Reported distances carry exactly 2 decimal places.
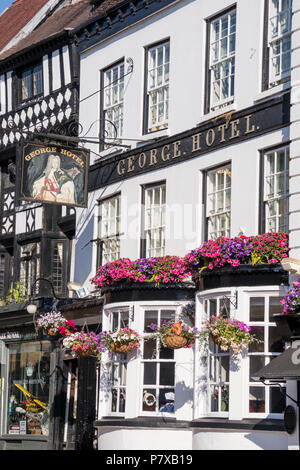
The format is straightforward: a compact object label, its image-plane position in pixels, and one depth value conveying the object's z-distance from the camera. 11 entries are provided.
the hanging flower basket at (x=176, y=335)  19.31
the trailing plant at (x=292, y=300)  17.20
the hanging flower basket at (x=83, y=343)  21.38
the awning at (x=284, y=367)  16.38
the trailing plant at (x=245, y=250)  18.28
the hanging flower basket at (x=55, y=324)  24.06
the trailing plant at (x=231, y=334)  17.98
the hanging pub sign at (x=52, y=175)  23.08
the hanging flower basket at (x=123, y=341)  20.31
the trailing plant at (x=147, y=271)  20.45
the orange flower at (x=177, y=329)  19.30
